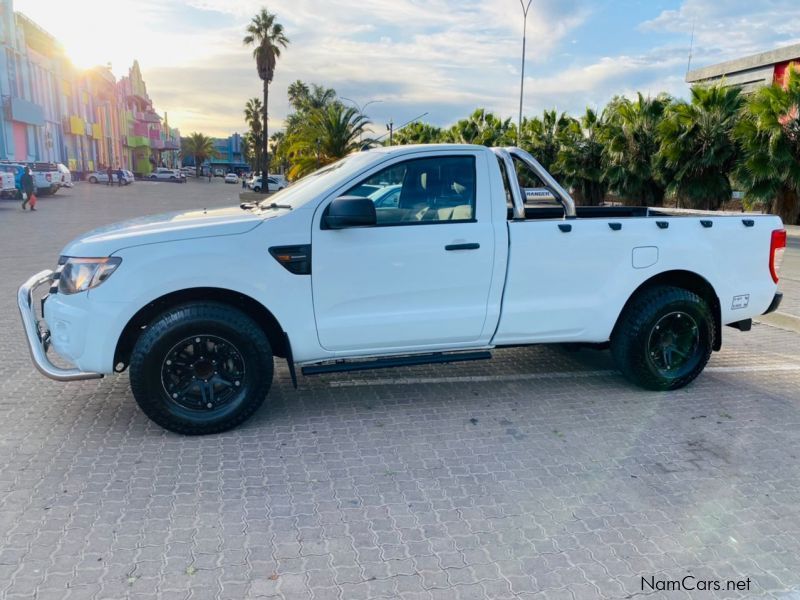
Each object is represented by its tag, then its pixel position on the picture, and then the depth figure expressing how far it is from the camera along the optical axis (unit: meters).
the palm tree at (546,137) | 30.25
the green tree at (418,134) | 49.48
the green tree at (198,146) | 102.25
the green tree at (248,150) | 106.47
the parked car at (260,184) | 42.58
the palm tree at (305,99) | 55.99
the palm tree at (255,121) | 85.86
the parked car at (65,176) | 34.53
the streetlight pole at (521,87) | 31.25
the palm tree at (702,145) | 19.41
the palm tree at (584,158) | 25.84
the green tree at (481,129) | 36.03
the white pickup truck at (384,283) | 3.77
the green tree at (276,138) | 92.06
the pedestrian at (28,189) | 24.03
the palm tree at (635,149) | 22.14
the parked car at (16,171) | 27.30
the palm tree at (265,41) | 40.40
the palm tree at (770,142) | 17.47
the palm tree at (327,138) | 28.66
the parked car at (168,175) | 68.62
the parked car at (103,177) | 51.87
